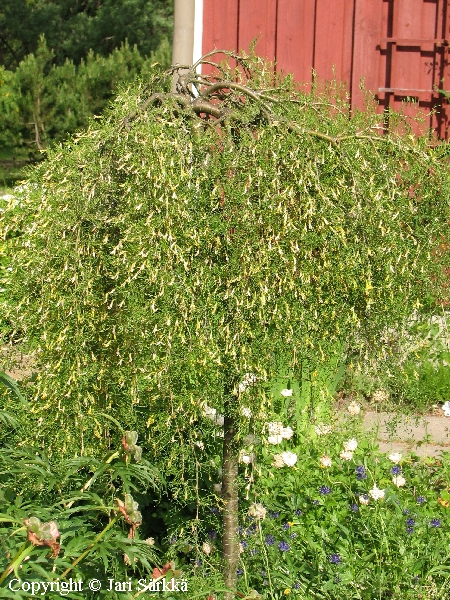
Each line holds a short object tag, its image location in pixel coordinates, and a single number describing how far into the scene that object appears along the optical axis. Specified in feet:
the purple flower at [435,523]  10.49
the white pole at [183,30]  16.99
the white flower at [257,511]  9.91
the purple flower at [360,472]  11.27
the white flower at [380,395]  10.83
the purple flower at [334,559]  9.76
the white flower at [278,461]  11.40
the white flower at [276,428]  9.90
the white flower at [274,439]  11.14
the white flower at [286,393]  12.29
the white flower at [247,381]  7.88
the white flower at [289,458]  11.29
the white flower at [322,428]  11.19
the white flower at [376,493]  10.63
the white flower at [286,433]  11.52
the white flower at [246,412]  7.93
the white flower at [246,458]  9.91
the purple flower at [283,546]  9.93
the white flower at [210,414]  9.83
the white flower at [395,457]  11.57
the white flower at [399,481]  11.35
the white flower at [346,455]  11.37
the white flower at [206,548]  9.55
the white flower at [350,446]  11.46
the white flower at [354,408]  11.99
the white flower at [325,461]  11.35
